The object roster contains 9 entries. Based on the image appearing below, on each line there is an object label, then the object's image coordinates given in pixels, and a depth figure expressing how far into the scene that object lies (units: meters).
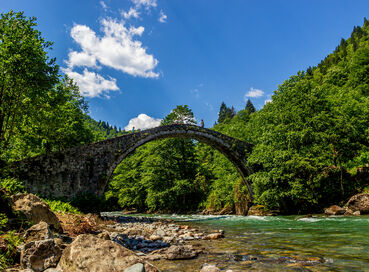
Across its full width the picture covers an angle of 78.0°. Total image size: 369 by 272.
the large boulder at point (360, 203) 11.41
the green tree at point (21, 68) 9.71
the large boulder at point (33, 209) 4.72
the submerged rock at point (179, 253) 4.51
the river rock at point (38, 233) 3.59
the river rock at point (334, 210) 12.38
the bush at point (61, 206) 10.24
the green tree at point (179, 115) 29.39
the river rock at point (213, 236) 6.95
